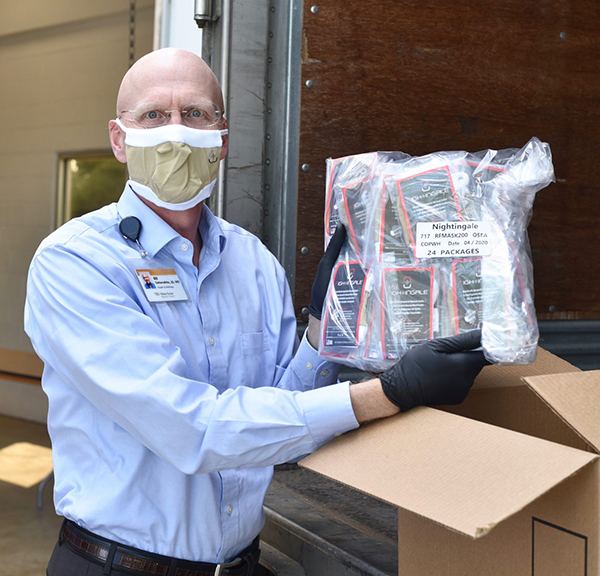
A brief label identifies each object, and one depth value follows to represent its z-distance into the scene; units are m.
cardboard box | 0.86
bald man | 1.16
